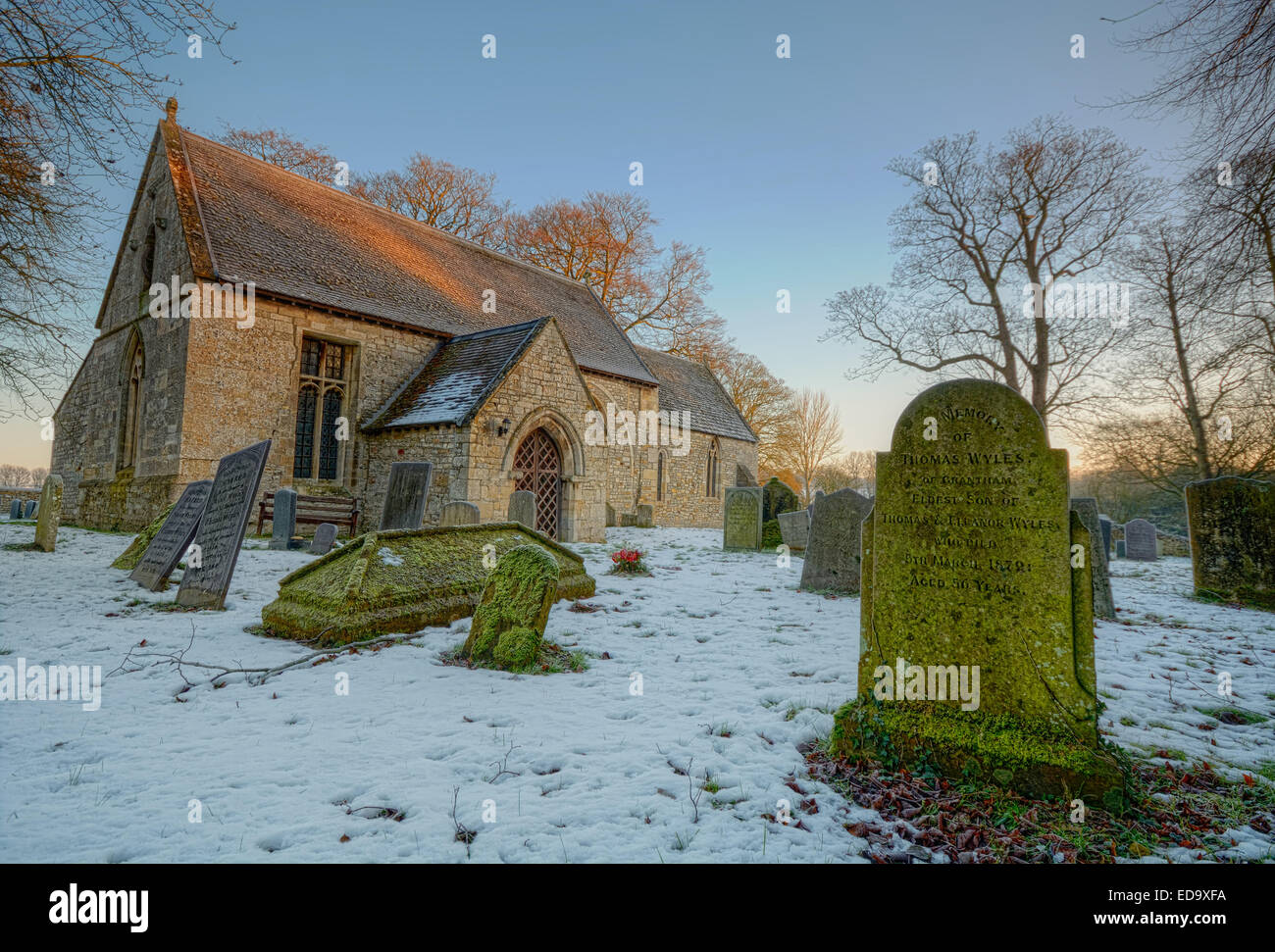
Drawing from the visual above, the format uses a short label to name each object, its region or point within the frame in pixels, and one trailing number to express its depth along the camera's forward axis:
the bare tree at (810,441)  41.44
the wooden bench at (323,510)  11.38
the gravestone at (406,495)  8.73
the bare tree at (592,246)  28.17
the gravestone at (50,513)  9.10
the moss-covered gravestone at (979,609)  2.62
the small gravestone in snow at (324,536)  9.74
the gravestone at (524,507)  10.53
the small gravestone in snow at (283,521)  9.90
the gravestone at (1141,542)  14.14
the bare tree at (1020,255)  18.06
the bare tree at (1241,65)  4.02
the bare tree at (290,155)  22.20
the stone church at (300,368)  11.76
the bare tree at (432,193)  25.44
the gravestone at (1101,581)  6.50
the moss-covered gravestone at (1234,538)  7.54
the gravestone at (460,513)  8.84
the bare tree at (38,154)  4.80
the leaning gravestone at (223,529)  5.64
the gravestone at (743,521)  13.38
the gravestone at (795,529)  13.17
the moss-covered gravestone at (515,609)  4.20
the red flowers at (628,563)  8.62
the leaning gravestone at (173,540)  6.46
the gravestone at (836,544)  7.68
